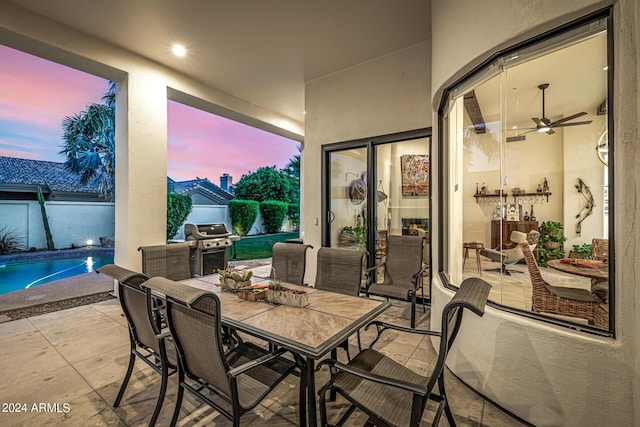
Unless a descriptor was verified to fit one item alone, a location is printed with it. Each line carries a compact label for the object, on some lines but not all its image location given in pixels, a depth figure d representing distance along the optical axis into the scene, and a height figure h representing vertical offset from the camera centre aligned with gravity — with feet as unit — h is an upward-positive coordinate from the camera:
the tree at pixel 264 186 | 52.13 +4.97
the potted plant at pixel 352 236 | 15.15 -1.28
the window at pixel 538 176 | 5.55 +1.21
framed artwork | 13.61 +1.93
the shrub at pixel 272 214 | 40.96 -0.20
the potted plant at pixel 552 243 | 8.04 -0.88
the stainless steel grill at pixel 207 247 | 15.44 -1.93
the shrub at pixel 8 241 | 25.40 -2.64
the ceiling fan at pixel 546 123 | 10.19 +3.63
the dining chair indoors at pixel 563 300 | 5.38 -2.01
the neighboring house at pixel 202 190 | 44.55 +3.74
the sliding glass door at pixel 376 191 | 13.69 +1.16
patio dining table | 4.47 -2.07
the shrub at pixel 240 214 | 35.76 -0.17
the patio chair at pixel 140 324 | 5.11 -2.19
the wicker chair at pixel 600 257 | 5.10 -0.93
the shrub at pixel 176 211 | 25.80 +0.17
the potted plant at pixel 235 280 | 7.41 -1.79
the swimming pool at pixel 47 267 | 21.12 -4.91
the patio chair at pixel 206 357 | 3.97 -2.24
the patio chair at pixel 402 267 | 11.07 -2.31
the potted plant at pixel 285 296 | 6.18 -1.87
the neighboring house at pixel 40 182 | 30.13 +3.86
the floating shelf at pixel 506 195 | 9.35 +0.61
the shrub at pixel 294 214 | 45.39 -0.22
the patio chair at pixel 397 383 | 3.69 -2.88
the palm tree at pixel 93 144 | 37.55 +9.30
